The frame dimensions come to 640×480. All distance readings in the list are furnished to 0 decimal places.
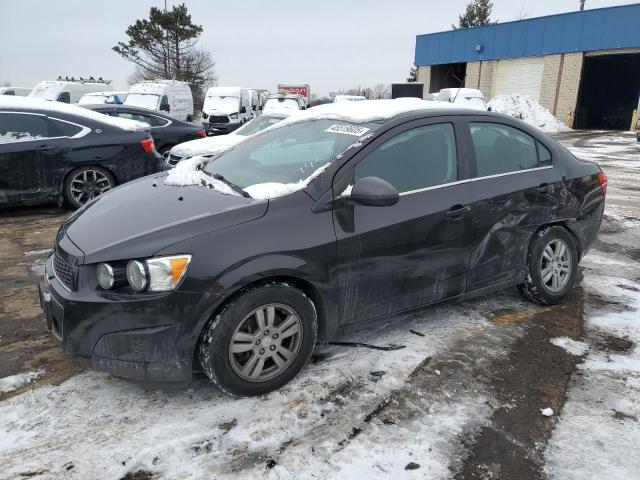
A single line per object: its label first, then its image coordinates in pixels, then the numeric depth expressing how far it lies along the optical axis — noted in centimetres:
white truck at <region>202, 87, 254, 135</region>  2231
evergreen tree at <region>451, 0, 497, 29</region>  6088
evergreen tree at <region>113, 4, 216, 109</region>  4412
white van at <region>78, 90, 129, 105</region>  1838
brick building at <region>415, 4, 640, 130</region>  2784
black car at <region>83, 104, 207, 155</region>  1054
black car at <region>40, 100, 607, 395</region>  256
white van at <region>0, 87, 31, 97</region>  2345
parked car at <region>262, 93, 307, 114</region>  2005
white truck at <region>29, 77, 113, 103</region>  2194
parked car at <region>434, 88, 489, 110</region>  2366
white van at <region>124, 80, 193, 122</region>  2027
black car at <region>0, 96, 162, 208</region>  657
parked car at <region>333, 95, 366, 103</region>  2304
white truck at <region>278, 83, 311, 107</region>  4581
